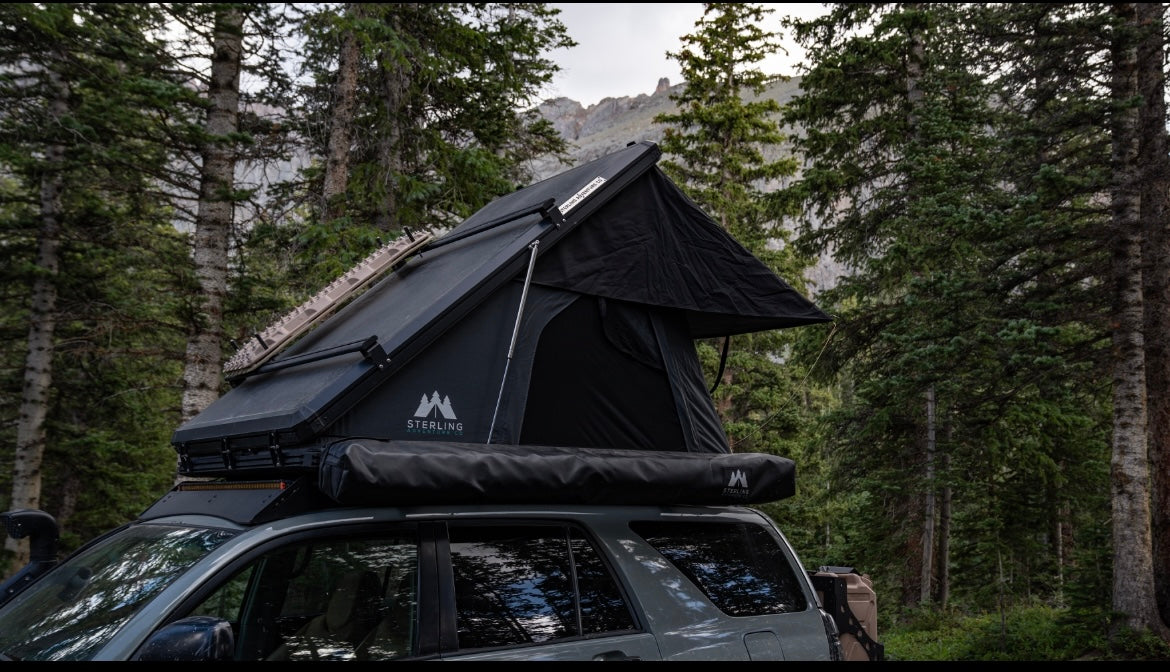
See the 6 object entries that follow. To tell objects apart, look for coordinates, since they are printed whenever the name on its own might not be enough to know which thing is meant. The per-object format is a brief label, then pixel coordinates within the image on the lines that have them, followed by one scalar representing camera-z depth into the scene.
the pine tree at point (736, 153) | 23.30
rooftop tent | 3.98
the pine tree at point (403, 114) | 13.25
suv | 3.16
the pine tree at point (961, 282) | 12.40
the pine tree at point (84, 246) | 11.84
